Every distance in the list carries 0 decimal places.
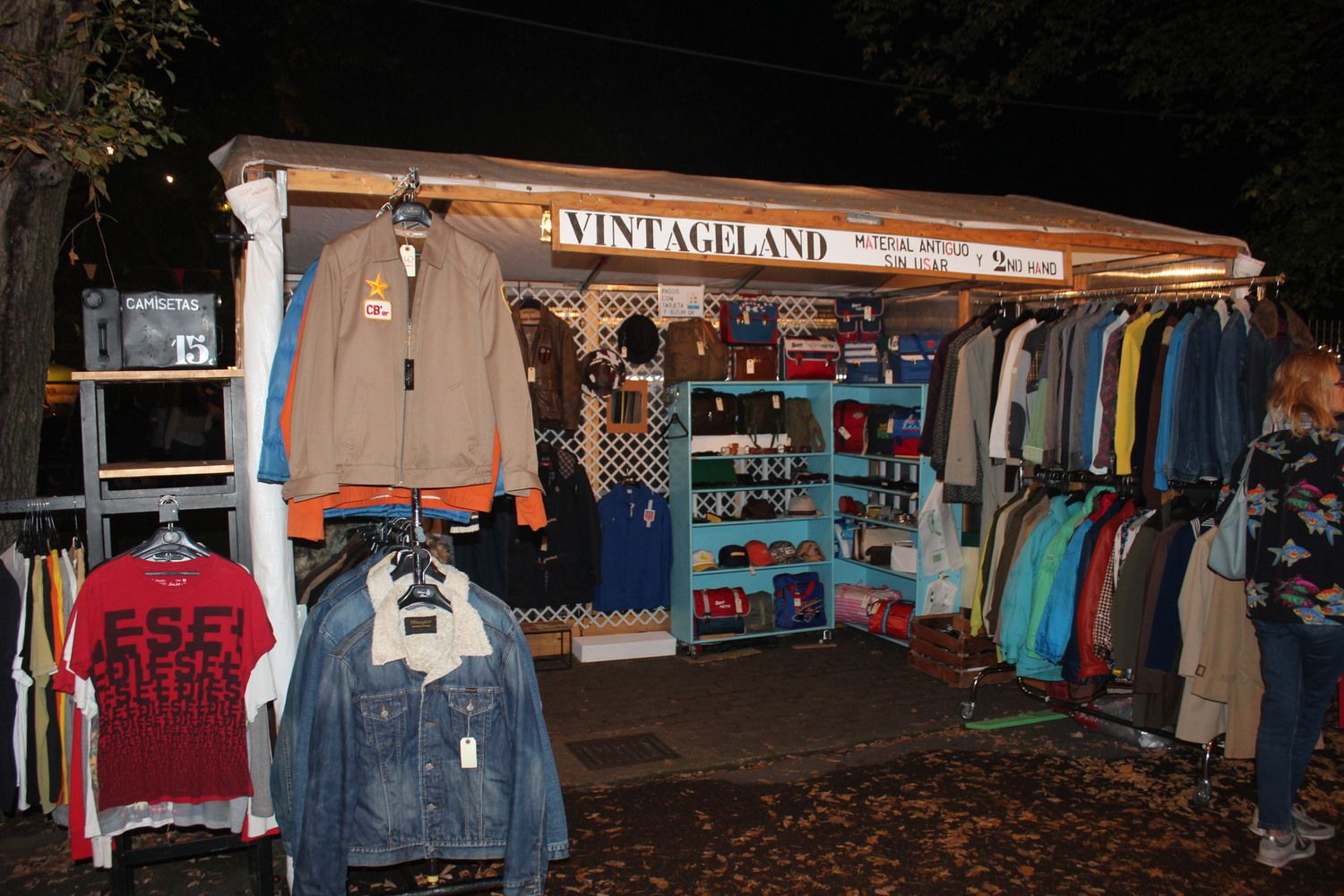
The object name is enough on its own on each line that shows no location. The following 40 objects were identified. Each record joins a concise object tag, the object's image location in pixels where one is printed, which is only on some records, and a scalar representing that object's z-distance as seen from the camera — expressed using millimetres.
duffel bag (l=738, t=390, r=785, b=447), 6797
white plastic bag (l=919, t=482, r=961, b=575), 6246
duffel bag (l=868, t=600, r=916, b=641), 6504
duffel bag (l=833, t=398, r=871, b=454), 6906
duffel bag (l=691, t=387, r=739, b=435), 6609
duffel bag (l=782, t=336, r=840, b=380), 6828
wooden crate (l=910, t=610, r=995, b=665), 5766
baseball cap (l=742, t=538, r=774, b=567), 6797
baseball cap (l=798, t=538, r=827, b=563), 6906
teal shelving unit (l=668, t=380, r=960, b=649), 6516
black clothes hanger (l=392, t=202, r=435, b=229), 2789
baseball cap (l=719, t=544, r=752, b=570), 6691
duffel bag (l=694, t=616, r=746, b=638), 6523
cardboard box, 6324
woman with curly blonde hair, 3236
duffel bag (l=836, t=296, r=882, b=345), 7086
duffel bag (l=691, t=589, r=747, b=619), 6520
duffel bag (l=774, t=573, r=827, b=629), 6777
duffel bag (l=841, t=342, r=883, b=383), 6969
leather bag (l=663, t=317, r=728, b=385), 6496
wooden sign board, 3756
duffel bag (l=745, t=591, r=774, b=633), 6691
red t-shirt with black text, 2814
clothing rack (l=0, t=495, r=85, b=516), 3021
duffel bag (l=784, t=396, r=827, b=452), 6895
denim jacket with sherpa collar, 2510
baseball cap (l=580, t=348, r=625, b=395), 6488
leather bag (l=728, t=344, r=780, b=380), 6719
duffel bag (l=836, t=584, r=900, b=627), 6797
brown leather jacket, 6125
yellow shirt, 4684
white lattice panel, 6617
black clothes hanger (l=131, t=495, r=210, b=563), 2881
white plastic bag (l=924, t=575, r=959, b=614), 6344
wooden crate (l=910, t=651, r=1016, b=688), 5734
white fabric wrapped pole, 3045
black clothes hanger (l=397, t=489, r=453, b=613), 2551
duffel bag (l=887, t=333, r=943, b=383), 6562
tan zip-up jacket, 2652
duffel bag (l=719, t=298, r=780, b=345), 6643
